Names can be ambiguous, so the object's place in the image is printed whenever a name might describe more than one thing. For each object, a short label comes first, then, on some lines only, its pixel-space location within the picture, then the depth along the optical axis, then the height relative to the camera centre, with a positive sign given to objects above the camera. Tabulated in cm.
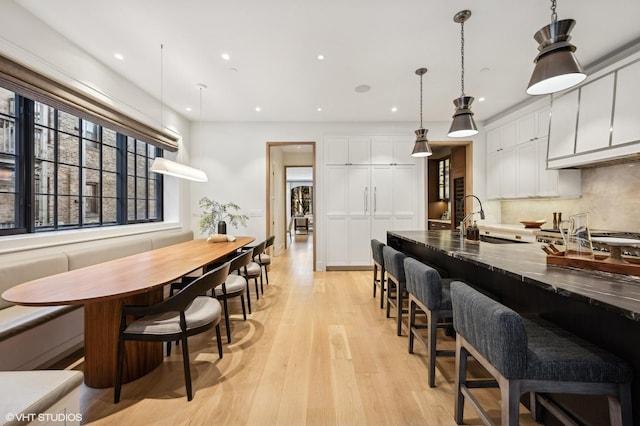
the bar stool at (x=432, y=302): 177 -61
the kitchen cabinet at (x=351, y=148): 513 +119
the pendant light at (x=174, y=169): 282 +47
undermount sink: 296 -33
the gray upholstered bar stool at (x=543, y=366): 101 -59
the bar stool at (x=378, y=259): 311 -57
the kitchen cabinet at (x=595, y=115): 288 +107
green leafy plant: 489 -8
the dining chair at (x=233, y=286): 238 -70
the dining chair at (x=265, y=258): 371 -67
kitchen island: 101 -43
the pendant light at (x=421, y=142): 324 +83
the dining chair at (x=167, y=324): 163 -71
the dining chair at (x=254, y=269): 311 -71
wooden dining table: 149 -47
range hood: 268 +59
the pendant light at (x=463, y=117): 238 +83
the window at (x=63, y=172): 242 +44
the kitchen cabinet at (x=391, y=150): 513 +115
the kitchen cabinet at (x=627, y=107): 261 +104
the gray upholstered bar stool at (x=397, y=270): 249 -57
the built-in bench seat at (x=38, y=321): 176 -77
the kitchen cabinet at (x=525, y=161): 364 +80
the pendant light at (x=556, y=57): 144 +84
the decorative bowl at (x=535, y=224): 388 -19
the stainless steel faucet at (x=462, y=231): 264 -20
